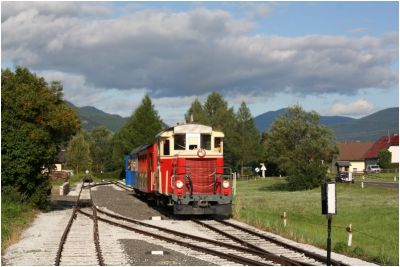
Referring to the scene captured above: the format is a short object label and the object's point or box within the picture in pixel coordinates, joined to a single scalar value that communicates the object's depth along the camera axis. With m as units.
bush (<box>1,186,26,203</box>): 25.72
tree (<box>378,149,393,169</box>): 100.25
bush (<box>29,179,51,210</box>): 27.64
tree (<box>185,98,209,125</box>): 97.56
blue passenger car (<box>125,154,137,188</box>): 39.53
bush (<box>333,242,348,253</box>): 16.83
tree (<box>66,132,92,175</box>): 110.50
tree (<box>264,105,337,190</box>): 70.25
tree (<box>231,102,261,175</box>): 100.00
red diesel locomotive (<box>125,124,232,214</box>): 23.95
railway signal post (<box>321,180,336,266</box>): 12.12
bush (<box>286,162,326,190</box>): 60.50
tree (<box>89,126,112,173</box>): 141.62
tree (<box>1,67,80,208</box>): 26.62
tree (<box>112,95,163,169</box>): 82.00
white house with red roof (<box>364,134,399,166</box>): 114.81
